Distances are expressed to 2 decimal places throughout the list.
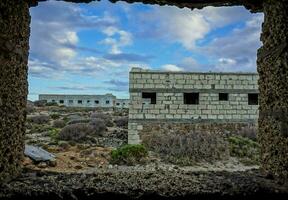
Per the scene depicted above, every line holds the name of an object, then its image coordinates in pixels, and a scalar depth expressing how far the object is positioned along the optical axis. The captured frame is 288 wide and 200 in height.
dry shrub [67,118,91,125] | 25.72
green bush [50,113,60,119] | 31.20
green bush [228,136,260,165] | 15.65
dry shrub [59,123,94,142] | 19.45
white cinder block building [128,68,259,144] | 18.55
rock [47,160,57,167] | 13.08
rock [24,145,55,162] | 13.23
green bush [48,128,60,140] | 20.29
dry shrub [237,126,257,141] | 19.17
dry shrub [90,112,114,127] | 26.45
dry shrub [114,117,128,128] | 26.61
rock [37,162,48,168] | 12.71
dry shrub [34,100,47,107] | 46.50
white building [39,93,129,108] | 49.13
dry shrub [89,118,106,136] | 21.89
